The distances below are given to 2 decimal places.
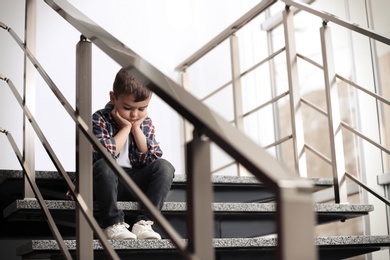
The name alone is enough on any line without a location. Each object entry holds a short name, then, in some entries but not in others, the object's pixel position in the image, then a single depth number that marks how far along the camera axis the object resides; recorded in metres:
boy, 3.53
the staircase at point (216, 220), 3.33
